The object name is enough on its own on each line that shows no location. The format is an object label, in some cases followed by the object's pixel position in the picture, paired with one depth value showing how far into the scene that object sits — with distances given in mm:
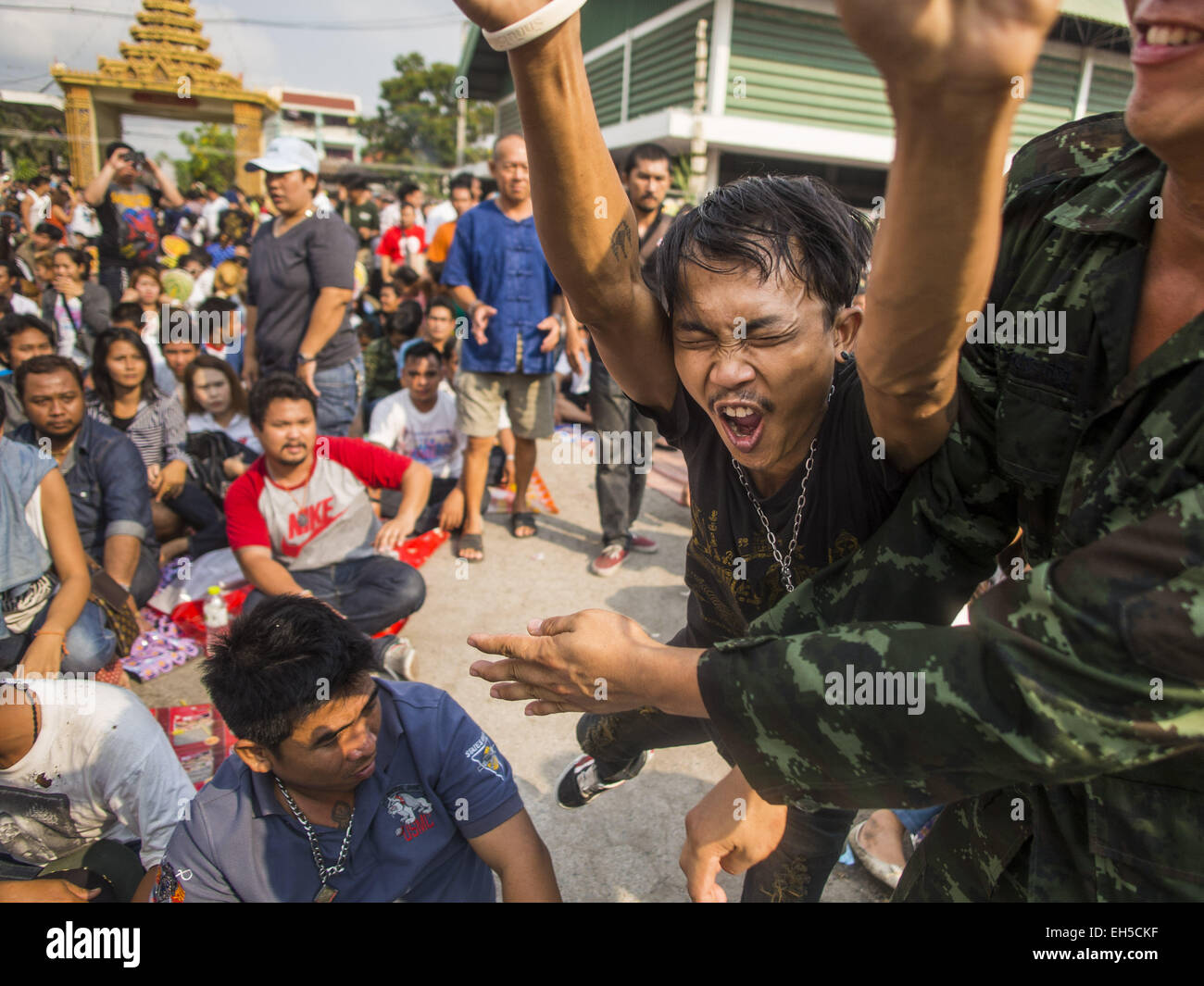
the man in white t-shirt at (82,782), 2293
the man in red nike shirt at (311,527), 3785
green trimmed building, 9961
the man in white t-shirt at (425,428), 5312
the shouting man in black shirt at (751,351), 1073
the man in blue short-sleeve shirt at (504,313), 4793
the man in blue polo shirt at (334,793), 1900
